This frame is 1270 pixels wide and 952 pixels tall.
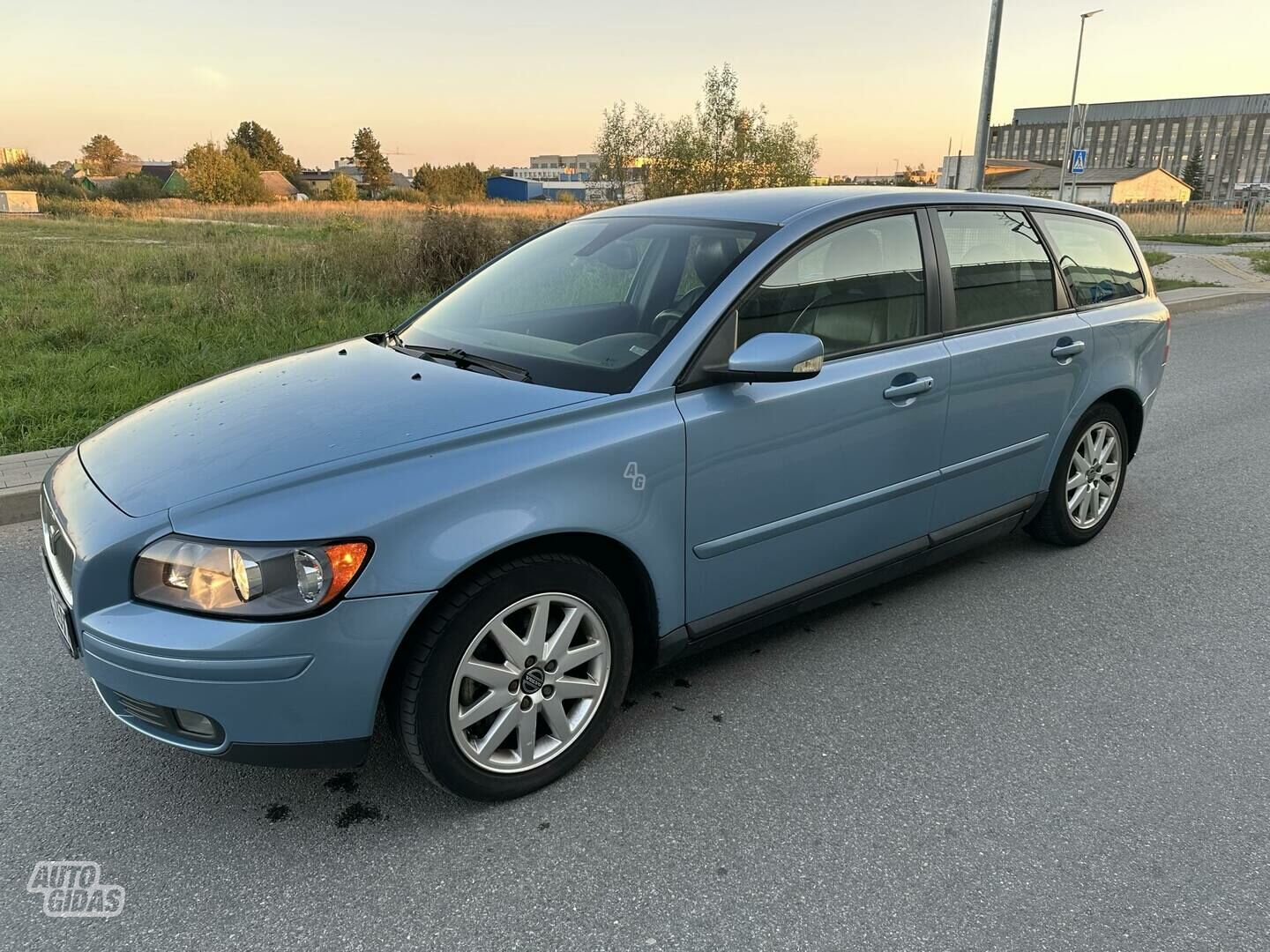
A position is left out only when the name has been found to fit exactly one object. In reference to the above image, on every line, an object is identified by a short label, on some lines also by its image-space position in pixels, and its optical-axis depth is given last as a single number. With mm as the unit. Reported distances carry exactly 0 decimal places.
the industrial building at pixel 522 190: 86125
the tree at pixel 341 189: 76812
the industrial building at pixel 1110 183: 80500
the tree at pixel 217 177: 63312
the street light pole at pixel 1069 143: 24709
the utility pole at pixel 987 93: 12180
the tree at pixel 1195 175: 107081
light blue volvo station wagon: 2131
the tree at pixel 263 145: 120000
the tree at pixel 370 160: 106438
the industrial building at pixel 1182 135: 124812
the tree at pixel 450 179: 88750
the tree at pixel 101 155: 117394
